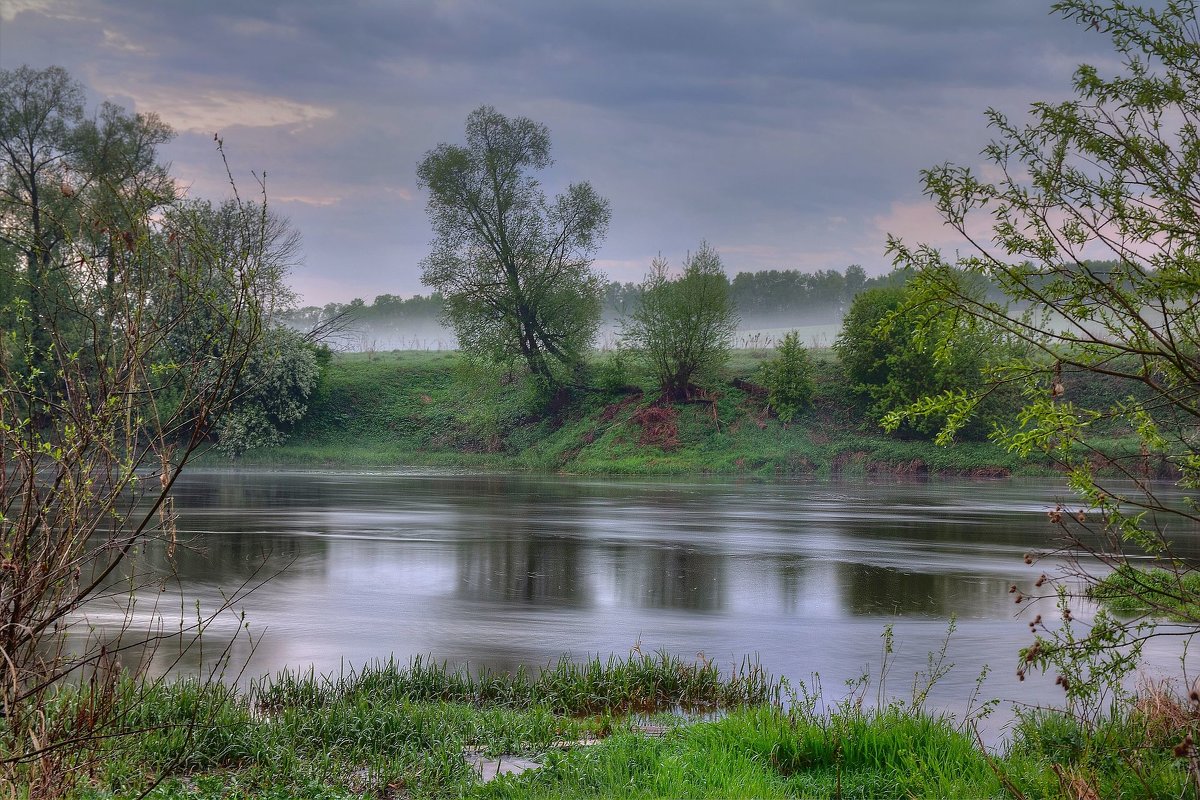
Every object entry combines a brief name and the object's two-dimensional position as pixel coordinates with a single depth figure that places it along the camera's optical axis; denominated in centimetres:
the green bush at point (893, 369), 4259
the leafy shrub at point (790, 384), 4678
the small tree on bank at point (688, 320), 4666
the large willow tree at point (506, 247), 4959
